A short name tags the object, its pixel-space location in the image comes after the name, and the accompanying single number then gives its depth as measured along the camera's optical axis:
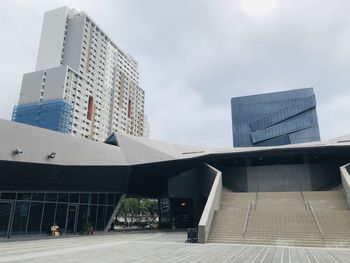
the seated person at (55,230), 25.17
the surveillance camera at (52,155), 23.35
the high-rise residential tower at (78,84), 90.56
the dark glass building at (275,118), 87.50
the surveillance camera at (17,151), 21.21
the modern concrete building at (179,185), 21.38
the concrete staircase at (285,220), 19.59
